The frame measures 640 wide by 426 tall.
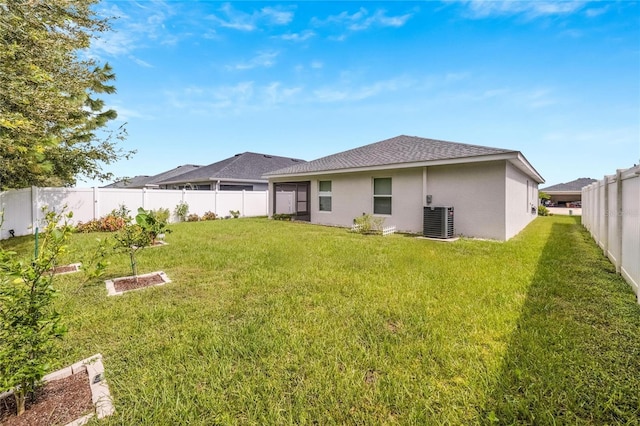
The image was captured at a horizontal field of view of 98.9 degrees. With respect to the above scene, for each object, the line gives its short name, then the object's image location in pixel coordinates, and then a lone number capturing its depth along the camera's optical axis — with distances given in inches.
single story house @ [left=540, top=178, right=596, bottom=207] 1338.6
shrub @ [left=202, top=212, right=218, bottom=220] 654.4
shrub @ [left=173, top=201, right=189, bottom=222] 617.0
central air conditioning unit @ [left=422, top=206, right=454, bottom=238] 358.9
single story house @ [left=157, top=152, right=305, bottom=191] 778.2
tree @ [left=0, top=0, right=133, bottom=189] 223.3
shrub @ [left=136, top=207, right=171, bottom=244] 200.2
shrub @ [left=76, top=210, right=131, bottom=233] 454.5
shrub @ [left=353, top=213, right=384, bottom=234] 423.5
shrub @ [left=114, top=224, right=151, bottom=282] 202.7
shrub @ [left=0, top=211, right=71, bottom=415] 70.5
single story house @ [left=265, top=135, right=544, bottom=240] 349.1
